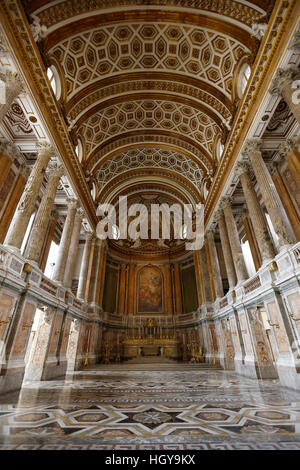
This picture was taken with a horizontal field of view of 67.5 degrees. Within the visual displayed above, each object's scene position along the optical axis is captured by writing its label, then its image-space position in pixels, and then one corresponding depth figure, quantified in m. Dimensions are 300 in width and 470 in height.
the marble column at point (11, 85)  7.81
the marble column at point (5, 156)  11.09
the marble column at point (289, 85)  7.94
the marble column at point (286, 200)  11.21
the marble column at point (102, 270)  18.67
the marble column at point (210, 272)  17.23
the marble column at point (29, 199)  8.17
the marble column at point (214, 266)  15.79
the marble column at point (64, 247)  11.87
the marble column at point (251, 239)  14.88
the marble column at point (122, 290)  22.44
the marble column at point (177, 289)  22.53
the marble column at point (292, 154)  10.84
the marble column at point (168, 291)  22.69
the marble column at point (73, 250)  13.24
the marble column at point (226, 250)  13.51
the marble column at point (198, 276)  18.83
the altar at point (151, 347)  19.89
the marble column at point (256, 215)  9.24
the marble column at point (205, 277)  17.64
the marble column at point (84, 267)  16.17
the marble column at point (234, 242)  12.20
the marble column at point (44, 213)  9.15
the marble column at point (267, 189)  8.23
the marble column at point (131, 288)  22.74
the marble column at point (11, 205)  11.27
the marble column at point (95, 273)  17.80
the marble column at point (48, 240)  15.05
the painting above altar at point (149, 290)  22.97
